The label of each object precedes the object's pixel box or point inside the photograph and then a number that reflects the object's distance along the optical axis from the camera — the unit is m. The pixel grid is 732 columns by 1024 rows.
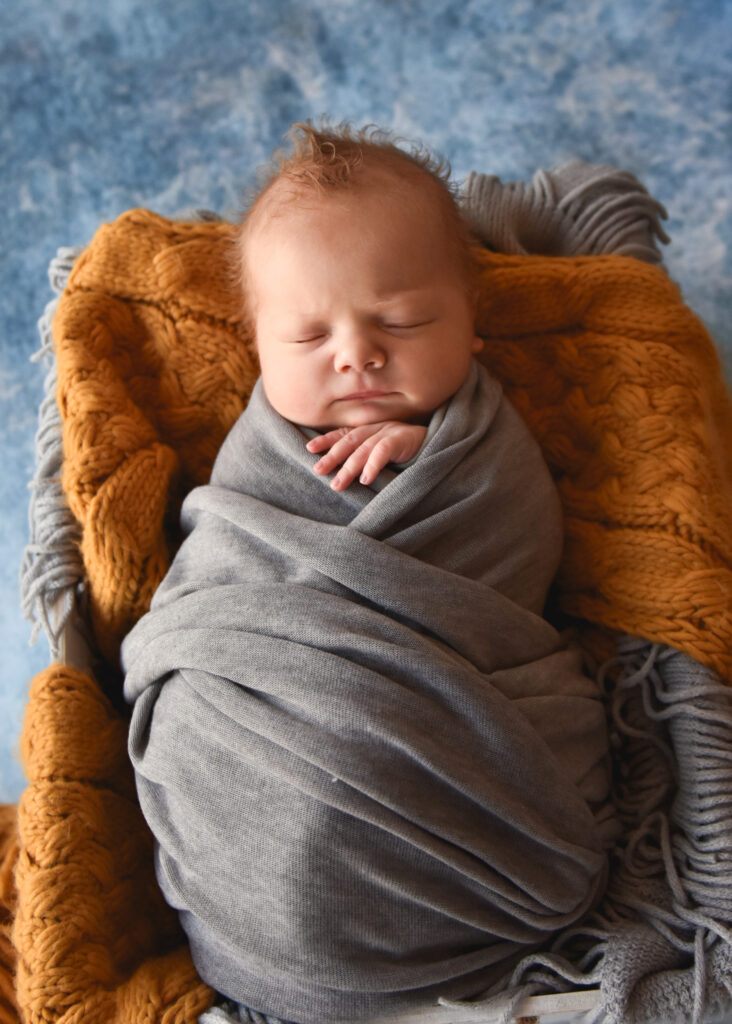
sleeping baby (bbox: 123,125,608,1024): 0.58
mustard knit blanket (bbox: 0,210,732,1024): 0.61
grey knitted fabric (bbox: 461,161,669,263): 0.72
